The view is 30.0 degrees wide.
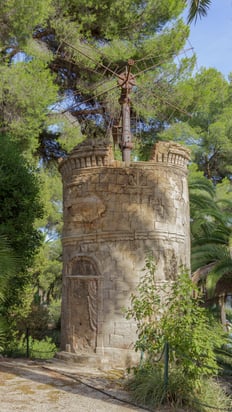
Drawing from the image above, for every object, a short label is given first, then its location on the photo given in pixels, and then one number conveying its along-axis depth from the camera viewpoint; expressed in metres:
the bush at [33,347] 12.89
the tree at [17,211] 9.56
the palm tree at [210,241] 11.29
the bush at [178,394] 5.71
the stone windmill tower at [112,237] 8.52
